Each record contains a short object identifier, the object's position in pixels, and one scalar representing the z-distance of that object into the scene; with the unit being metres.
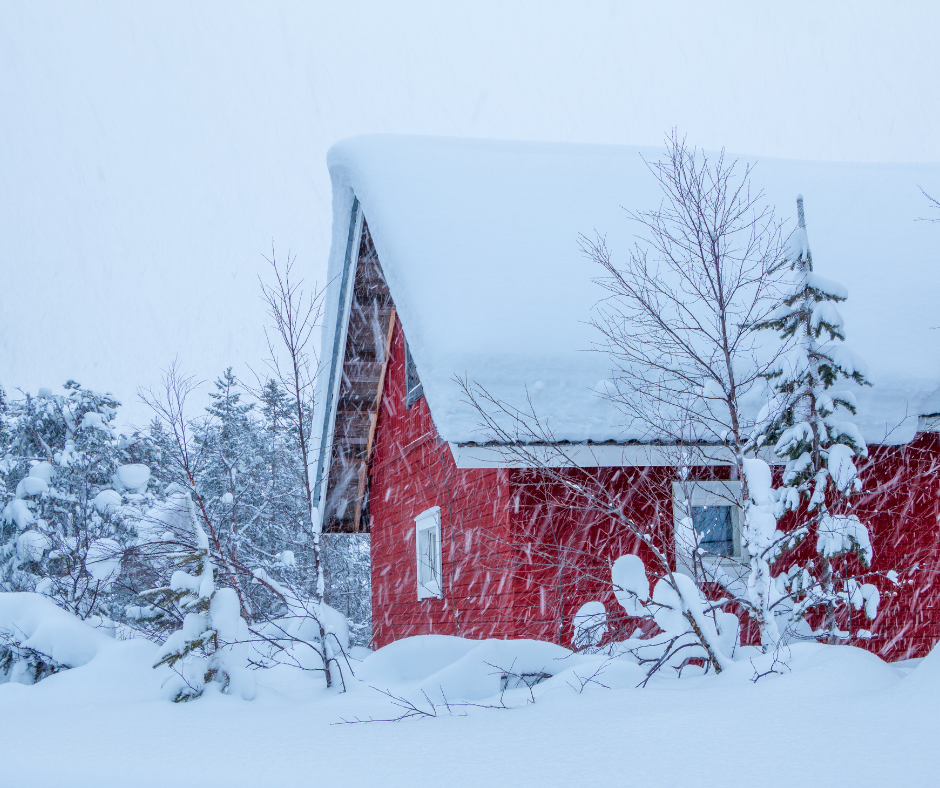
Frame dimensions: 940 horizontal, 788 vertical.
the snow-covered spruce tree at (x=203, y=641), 4.91
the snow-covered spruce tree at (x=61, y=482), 15.96
